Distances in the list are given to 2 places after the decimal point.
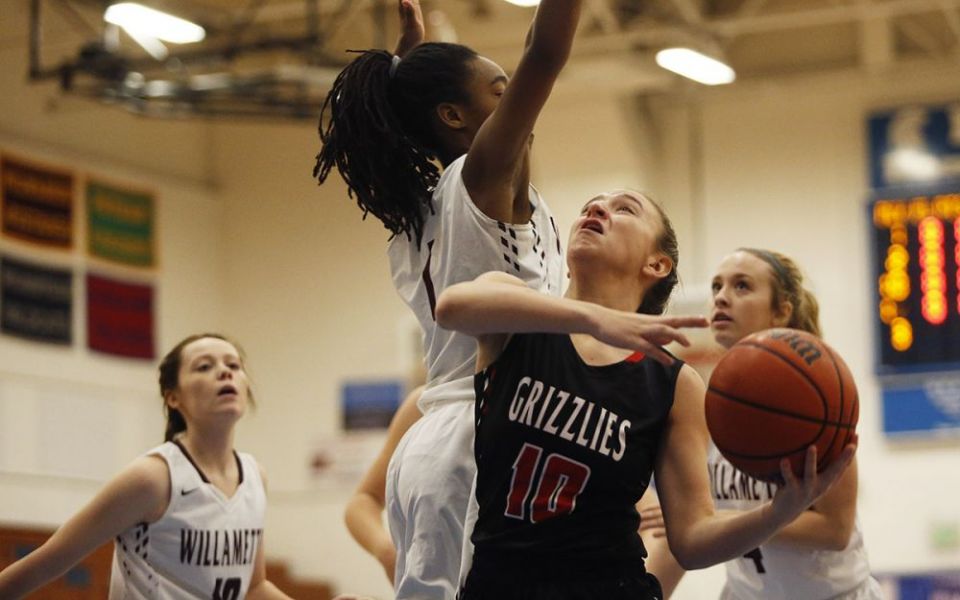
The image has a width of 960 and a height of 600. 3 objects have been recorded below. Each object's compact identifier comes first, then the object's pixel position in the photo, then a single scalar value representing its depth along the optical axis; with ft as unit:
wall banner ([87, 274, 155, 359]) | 44.16
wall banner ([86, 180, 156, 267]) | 44.80
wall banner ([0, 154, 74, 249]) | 42.11
